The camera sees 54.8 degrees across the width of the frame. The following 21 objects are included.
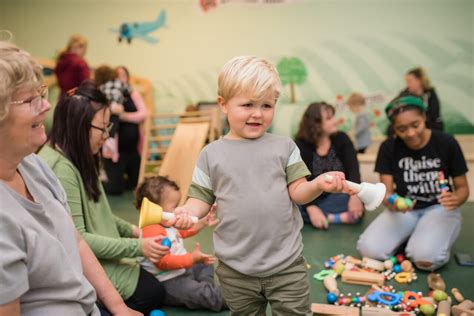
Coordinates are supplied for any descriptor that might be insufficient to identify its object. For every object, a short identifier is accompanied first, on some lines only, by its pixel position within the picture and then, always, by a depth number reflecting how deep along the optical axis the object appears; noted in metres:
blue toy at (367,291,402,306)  2.16
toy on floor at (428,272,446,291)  2.31
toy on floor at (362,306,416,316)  1.97
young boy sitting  2.16
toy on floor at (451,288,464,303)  2.18
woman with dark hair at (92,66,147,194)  4.73
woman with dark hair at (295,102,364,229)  3.42
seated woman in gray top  0.96
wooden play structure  4.27
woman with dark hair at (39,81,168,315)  1.82
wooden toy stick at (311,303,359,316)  1.96
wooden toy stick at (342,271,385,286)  2.45
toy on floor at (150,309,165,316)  2.05
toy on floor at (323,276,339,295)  2.32
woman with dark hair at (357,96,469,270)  2.61
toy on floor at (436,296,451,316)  2.00
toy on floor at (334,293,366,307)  2.19
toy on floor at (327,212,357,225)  3.50
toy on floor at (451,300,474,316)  1.93
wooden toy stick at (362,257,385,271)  2.62
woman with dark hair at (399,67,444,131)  5.04
